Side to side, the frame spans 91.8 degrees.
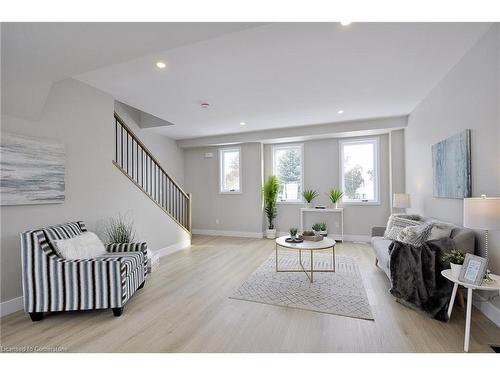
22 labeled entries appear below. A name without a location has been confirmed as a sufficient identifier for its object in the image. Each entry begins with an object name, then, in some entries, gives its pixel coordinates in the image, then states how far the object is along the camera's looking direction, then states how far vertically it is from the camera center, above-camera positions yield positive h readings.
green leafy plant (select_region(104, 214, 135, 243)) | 3.50 -0.62
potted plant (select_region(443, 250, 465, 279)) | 2.04 -0.63
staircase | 5.06 +0.09
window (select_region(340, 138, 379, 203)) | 5.64 +0.42
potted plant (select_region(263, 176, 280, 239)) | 6.14 -0.27
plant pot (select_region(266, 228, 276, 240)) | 6.26 -1.18
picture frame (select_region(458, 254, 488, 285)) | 1.88 -0.66
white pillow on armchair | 2.44 -0.62
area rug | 2.56 -1.26
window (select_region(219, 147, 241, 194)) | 6.69 +0.53
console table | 5.62 -0.55
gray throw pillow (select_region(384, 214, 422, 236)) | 3.57 -0.51
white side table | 1.82 -0.76
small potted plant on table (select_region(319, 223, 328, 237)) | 4.93 -0.85
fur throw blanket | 2.35 -0.90
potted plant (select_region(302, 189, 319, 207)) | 5.84 -0.17
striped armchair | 2.32 -0.89
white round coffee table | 3.26 -0.79
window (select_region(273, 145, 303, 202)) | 6.25 +0.48
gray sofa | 2.49 -0.63
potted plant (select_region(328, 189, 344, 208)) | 5.68 -0.19
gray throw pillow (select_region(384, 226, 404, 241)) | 3.56 -0.68
